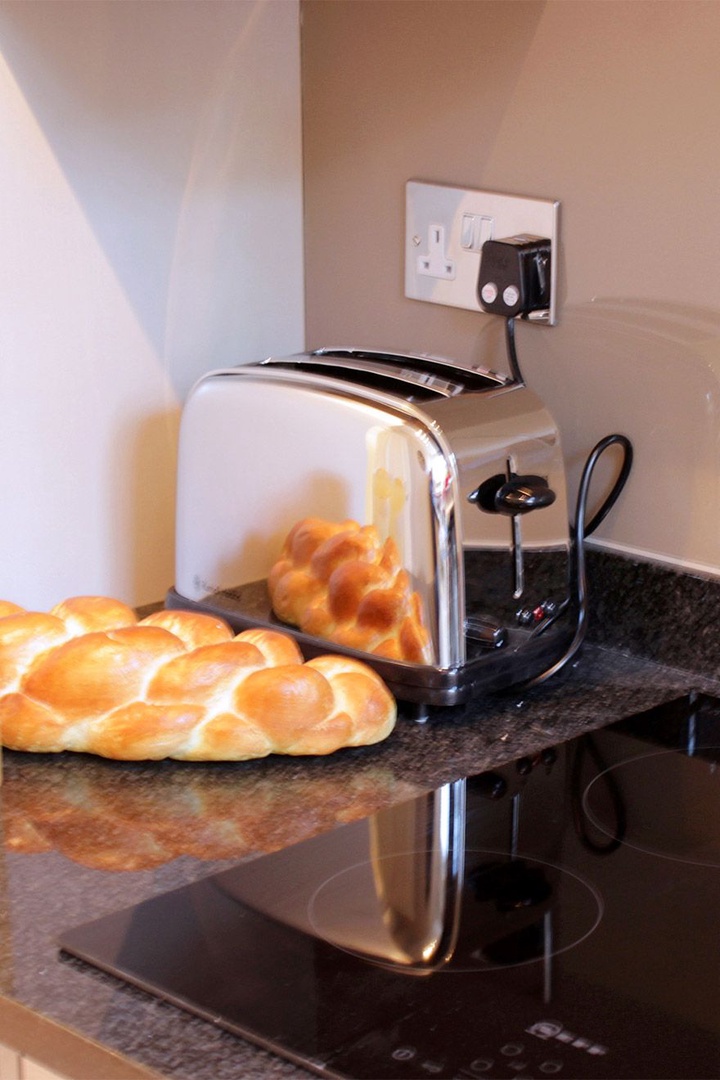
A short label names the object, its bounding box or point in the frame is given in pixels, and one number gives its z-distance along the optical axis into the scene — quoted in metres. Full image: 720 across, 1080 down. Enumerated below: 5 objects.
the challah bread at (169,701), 1.48
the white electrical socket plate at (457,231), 1.65
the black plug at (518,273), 1.64
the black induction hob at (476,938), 1.23
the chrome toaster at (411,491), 1.53
